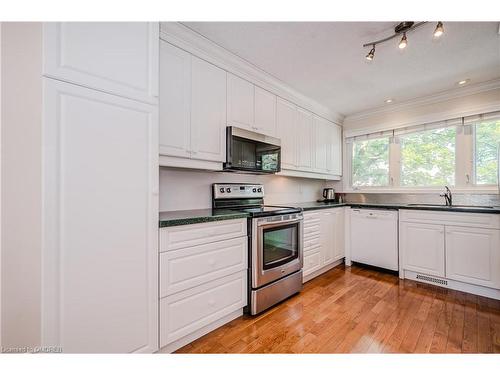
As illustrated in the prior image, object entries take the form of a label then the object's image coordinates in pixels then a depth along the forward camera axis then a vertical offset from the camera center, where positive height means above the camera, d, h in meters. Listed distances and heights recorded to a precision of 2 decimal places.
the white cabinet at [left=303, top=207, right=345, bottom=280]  2.72 -0.68
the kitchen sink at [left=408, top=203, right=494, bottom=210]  2.86 -0.21
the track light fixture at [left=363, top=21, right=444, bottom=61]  1.67 +1.24
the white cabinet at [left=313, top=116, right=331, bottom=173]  3.38 +0.72
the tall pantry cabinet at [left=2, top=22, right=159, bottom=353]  1.05 +0.01
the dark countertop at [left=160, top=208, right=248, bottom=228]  1.48 -0.21
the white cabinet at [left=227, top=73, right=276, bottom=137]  2.22 +0.89
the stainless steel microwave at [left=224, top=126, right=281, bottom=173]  2.15 +0.40
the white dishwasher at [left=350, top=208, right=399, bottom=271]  2.93 -0.67
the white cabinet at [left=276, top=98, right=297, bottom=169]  2.77 +0.75
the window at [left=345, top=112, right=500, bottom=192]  2.72 +0.48
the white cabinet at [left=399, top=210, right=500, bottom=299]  2.29 -0.68
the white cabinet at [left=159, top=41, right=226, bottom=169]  1.76 +0.68
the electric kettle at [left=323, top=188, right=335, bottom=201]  3.80 -0.09
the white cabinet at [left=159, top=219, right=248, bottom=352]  1.48 -0.67
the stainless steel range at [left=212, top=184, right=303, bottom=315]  1.98 -0.57
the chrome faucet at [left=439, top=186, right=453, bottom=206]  2.88 -0.09
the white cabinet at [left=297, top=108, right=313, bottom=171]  3.08 +0.71
